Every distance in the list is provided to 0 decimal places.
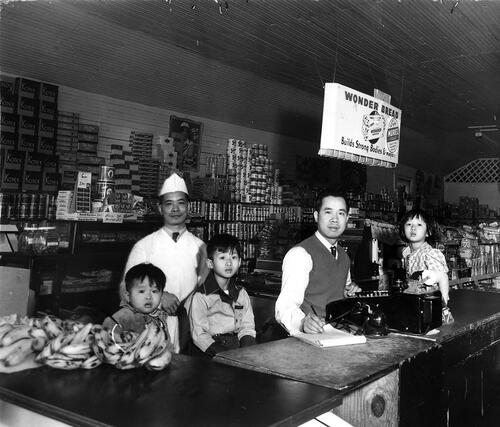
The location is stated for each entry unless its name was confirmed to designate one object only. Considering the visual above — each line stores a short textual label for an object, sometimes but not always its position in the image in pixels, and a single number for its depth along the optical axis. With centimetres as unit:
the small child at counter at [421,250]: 300
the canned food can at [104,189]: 569
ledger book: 208
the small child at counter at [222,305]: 277
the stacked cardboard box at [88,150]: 587
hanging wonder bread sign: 375
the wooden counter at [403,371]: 175
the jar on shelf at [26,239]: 499
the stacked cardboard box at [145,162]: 644
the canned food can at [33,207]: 510
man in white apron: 359
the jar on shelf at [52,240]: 508
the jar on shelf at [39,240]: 503
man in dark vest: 265
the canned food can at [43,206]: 517
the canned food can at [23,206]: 503
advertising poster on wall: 709
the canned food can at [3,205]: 485
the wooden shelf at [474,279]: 565
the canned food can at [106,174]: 581
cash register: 237
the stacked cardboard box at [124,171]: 616
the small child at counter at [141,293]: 276
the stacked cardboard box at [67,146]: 557
